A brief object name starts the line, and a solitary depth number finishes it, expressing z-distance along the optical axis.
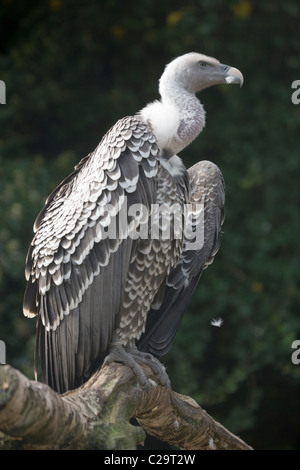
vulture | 6.70
